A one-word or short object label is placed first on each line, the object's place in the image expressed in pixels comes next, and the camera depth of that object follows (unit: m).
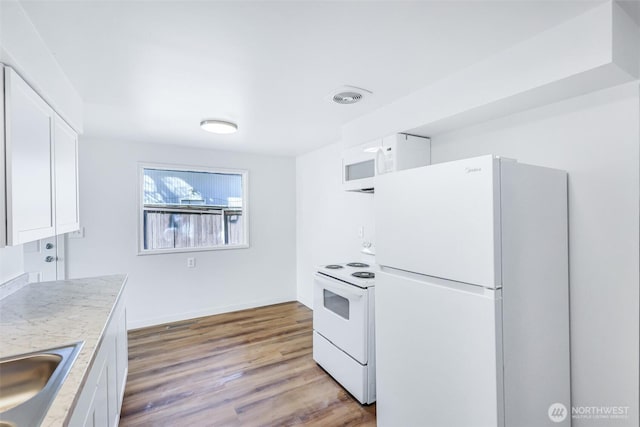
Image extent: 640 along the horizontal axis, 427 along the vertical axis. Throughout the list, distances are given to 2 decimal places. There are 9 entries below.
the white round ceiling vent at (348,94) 2.04
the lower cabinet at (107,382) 1.08
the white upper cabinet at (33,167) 1.21
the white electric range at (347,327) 2.16
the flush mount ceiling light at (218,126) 2.69
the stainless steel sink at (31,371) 1.13
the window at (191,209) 3.70
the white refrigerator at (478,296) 1.27
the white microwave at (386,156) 2.25
